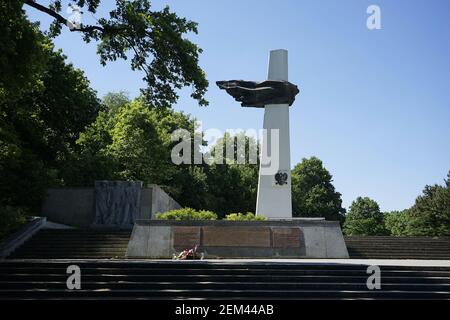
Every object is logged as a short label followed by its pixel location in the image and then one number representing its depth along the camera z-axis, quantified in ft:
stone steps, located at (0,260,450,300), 33.09
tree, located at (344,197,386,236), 176.55
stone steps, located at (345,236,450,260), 59.36
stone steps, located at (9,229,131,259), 53.83
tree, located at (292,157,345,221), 174.09
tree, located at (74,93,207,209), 96.53
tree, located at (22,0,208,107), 50.96
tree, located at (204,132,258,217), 140.67
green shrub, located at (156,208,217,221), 62.13
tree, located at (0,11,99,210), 72.73
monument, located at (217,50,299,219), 72.74
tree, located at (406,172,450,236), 115.24
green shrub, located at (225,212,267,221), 62.13
